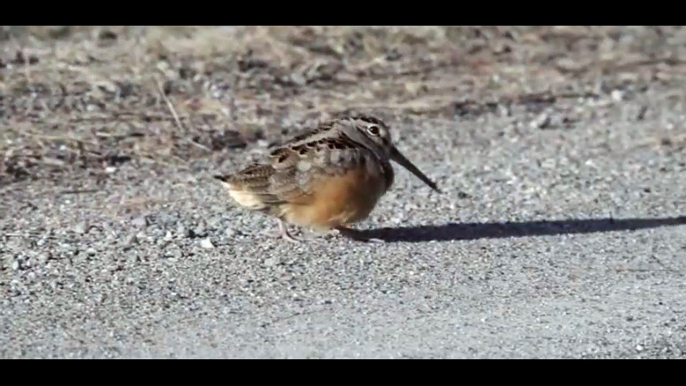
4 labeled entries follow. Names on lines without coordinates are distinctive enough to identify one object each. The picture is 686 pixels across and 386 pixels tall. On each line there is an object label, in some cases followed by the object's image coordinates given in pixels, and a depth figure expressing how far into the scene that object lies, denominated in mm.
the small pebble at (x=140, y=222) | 18547
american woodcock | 17672
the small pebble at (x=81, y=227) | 18219
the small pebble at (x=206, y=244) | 17594
